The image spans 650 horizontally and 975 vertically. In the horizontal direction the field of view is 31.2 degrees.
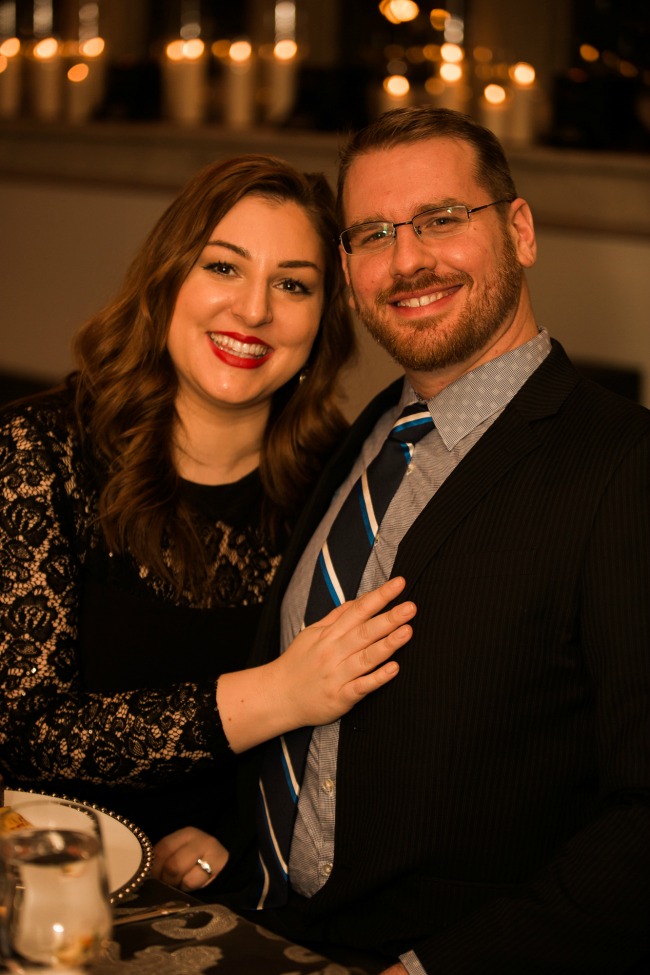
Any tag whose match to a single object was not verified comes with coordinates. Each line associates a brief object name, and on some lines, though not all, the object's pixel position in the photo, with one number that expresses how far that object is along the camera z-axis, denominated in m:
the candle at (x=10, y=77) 4.62
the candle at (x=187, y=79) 4.16
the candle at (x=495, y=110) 3.39
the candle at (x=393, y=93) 3.53
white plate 1.25
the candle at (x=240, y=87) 4.02
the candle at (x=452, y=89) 3.48
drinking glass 0.91
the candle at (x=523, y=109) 3.37
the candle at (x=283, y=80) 3.91
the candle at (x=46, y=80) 4.53
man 1.40
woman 1.76
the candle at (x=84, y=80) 4.48
